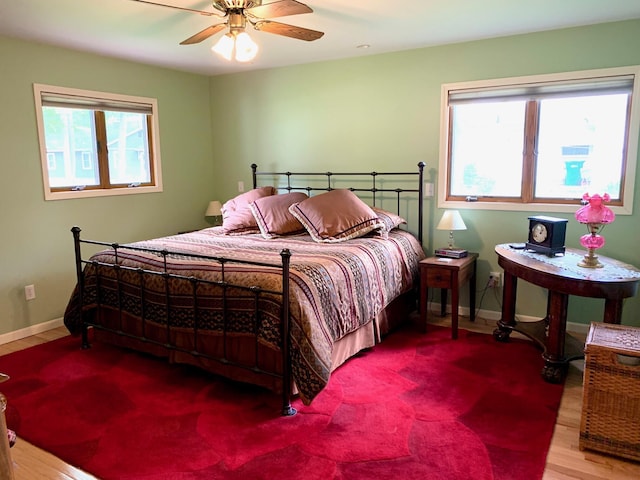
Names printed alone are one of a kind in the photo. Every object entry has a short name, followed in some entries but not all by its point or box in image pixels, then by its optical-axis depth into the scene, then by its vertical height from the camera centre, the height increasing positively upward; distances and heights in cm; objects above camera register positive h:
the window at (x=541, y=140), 351 +22
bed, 264 -74
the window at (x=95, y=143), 399 +24
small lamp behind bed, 529 -44
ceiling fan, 255 +82
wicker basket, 218 -106
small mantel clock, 323 -45
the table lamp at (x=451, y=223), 387 -44
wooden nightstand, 363 -83
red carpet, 219 -133
